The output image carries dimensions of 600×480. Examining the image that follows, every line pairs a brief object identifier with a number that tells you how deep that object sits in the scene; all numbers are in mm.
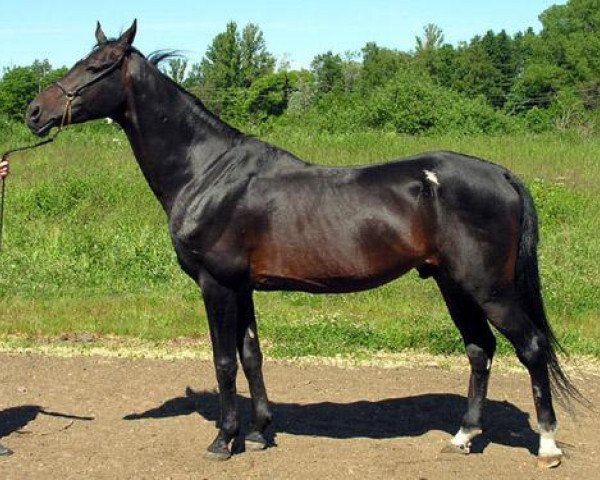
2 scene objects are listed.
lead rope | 5527
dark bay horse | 5363
